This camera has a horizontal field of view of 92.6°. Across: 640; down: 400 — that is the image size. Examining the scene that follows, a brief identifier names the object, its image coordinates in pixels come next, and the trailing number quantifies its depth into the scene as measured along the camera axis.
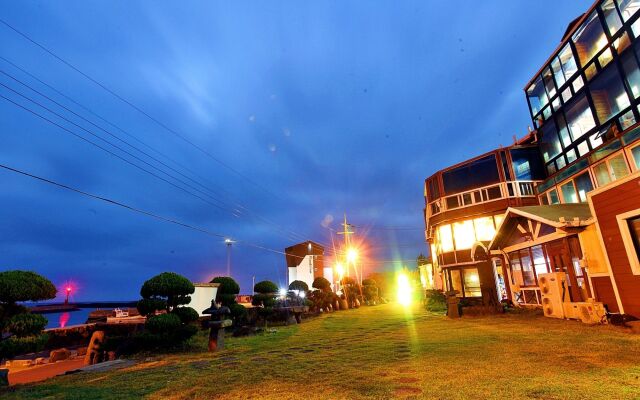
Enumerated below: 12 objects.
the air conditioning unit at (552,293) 11.61
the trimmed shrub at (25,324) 6.12
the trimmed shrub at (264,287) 18.86
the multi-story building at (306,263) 48.25
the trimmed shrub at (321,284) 27.55
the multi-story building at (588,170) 9.66
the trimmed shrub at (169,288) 10.25
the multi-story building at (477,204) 20.36
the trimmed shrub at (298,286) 26.11
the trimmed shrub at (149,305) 10.06
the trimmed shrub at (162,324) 9.72
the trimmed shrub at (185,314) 10.53
